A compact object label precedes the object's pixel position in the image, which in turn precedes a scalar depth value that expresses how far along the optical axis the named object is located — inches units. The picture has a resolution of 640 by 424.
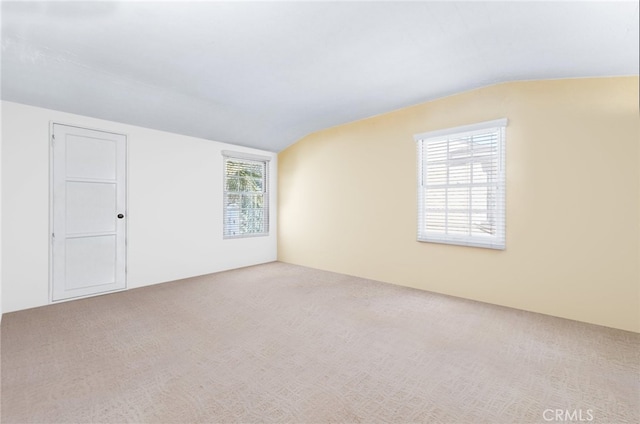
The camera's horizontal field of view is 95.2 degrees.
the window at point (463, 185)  133.6
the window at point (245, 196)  203.9
